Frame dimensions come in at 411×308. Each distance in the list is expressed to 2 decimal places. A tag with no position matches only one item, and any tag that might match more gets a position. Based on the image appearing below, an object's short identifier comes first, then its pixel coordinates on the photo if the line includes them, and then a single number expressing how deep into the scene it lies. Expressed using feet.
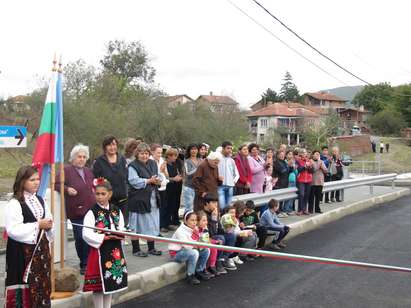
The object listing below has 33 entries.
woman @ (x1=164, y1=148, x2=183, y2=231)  31.68
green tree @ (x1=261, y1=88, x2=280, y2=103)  400.67
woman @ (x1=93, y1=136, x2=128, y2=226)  22.65
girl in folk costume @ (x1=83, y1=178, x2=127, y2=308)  16.70
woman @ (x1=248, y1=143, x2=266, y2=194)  35.63
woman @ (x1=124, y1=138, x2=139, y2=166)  27.84
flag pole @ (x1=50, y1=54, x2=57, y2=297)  17.56
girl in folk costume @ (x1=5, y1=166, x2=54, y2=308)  14.60
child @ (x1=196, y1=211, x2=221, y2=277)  23.41
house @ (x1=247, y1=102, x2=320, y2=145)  273.95
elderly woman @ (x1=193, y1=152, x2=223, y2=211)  28.63
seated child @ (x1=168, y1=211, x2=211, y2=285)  22.36
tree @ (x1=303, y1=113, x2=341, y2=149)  205.67
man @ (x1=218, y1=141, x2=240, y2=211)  31.74
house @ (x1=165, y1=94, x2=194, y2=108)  151.23
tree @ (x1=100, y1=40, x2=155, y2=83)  219.00
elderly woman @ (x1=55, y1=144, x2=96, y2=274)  21.29
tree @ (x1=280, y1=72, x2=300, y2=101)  407.85
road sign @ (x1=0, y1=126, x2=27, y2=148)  25.75
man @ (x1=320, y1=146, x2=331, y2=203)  48.08
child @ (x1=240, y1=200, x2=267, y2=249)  28.32
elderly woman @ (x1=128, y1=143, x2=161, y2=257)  24.82
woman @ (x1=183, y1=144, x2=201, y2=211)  30.81
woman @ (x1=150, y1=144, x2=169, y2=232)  29.73
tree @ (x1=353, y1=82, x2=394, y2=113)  327.88
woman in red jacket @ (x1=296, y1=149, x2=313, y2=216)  39.93
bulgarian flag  17.70
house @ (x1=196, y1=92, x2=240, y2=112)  165.78
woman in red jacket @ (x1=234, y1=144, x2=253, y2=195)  35.27
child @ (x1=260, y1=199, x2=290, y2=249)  29.58
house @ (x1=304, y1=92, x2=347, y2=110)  422.41
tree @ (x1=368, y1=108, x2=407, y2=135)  266.77
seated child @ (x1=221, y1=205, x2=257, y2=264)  25.75
